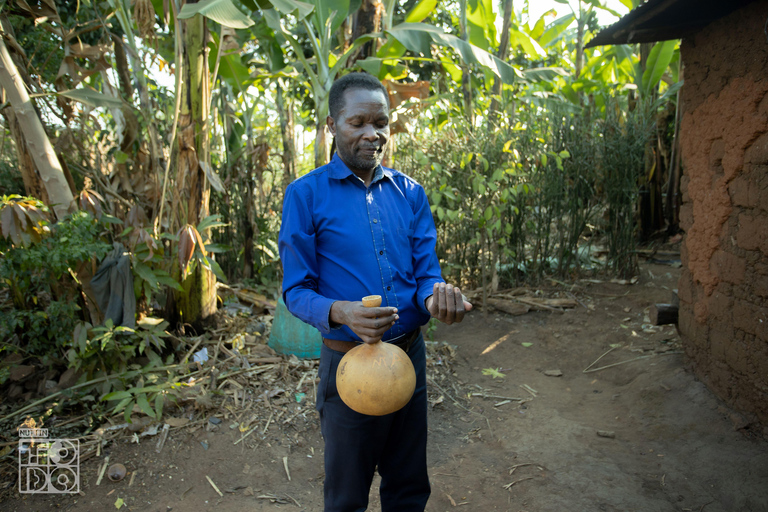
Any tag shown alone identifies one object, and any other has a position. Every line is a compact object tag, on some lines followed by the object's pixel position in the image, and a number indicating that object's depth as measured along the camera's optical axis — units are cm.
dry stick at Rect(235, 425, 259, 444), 347
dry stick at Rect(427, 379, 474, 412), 423
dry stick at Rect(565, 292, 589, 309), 602
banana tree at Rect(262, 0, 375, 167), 445
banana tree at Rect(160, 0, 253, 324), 406
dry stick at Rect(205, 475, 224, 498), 303
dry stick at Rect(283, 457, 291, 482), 324
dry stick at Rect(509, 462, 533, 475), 333
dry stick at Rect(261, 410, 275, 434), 358
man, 189
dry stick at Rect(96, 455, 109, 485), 305
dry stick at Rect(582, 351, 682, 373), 470
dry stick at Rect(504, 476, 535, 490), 313
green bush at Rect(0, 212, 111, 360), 332
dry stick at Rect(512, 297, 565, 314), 596
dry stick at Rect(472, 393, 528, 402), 436
